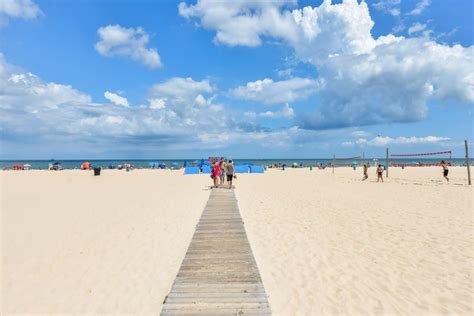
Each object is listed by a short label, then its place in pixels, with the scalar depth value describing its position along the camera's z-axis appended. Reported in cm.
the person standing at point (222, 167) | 2075
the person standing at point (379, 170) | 2470
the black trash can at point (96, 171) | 3400
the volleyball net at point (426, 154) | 3337
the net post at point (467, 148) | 2113
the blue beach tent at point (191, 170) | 3473
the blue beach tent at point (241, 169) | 3649
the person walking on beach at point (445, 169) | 2329
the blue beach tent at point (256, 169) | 3731
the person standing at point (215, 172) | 1886
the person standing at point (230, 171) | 1828
